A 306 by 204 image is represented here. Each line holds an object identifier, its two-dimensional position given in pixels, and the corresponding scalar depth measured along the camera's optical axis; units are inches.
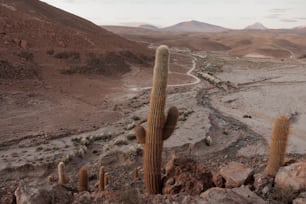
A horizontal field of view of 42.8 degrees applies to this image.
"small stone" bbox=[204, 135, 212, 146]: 582.0
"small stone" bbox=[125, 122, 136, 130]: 661.4
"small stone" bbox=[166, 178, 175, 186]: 309.8
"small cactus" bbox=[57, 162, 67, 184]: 402.3
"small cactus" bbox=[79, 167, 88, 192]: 373.7
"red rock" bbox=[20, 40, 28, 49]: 1227.9
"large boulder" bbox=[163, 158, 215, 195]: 293.4
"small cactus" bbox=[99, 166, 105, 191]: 381.1
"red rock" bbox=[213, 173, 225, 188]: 314.5
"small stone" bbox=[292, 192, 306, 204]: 253.8
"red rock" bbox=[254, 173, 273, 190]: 289.1
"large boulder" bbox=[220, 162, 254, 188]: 304.0
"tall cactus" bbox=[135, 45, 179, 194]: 325.7
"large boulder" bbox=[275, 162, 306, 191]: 277.9
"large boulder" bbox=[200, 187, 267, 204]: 248.8
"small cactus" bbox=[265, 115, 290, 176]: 333.4
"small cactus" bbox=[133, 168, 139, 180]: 437.1
